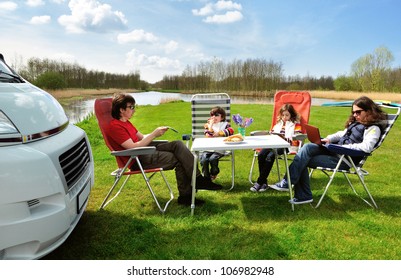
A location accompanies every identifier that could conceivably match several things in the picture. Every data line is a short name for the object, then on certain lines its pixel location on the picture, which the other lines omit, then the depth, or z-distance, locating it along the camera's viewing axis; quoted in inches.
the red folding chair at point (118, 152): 131.3
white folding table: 135.6
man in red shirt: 140.8
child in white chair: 172.2
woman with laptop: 138.9
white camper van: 69.4
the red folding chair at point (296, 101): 199.3
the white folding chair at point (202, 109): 200.1
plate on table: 143.5
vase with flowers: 152.9
